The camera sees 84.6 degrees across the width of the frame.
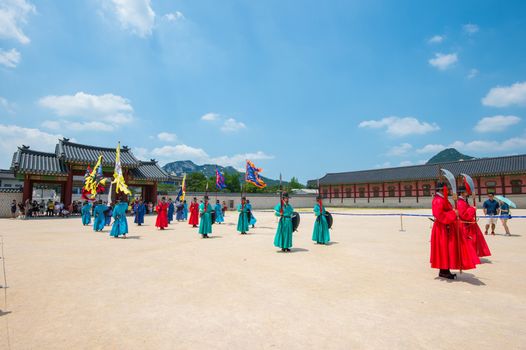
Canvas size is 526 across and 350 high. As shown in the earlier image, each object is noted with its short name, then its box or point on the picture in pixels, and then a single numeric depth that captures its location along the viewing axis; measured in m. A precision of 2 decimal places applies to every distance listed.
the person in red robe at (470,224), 6.43
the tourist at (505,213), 11.63
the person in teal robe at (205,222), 12.19
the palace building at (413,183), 36.78
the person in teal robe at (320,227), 10.13
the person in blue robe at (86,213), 18.26
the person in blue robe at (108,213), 15.07
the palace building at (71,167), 25.23
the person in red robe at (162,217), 15.72
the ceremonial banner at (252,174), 20.42
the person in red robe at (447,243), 5.55
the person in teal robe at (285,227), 8.83
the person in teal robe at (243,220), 13.58
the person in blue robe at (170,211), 21.58
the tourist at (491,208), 12.17
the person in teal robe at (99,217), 14.78
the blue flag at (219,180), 22.93
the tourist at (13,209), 24.53
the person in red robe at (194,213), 17.67
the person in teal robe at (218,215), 20.90
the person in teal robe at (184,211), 23.34
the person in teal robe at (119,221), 12.28
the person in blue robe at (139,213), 18.64
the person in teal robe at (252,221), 17.27
